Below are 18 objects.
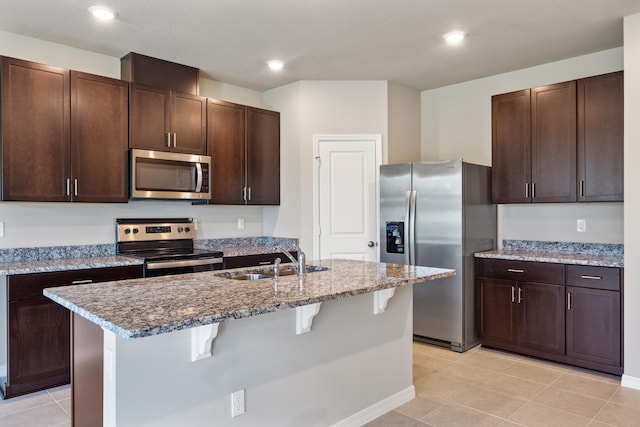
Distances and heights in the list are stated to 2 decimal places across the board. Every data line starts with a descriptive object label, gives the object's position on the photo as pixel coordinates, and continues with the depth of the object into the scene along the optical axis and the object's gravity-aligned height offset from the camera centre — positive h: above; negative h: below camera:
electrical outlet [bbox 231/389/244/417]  2.05 -0.86
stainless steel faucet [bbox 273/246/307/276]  2.63 -0.30
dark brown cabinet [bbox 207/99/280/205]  4.39 +0.60
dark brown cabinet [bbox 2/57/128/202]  3.24 +0.60
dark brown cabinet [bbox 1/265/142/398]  3.07 -0.83
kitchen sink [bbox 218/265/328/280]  2.65 -0.37
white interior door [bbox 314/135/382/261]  4.71 +0.20
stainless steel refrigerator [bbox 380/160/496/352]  4.03 -0.18
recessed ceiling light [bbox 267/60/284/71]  4.17 +1.38
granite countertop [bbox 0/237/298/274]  3.18 -0.36
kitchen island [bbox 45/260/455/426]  1.73 -0.63
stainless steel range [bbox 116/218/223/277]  3.72 -0.31
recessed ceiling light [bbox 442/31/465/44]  3.51 +1.38
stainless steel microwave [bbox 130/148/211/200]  3.80 +0.33
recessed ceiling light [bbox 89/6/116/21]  3.04 +1.37
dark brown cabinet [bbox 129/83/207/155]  3.85 +0.82
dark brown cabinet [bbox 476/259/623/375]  3.40 -0.81
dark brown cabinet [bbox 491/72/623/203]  3.55 +0.58
